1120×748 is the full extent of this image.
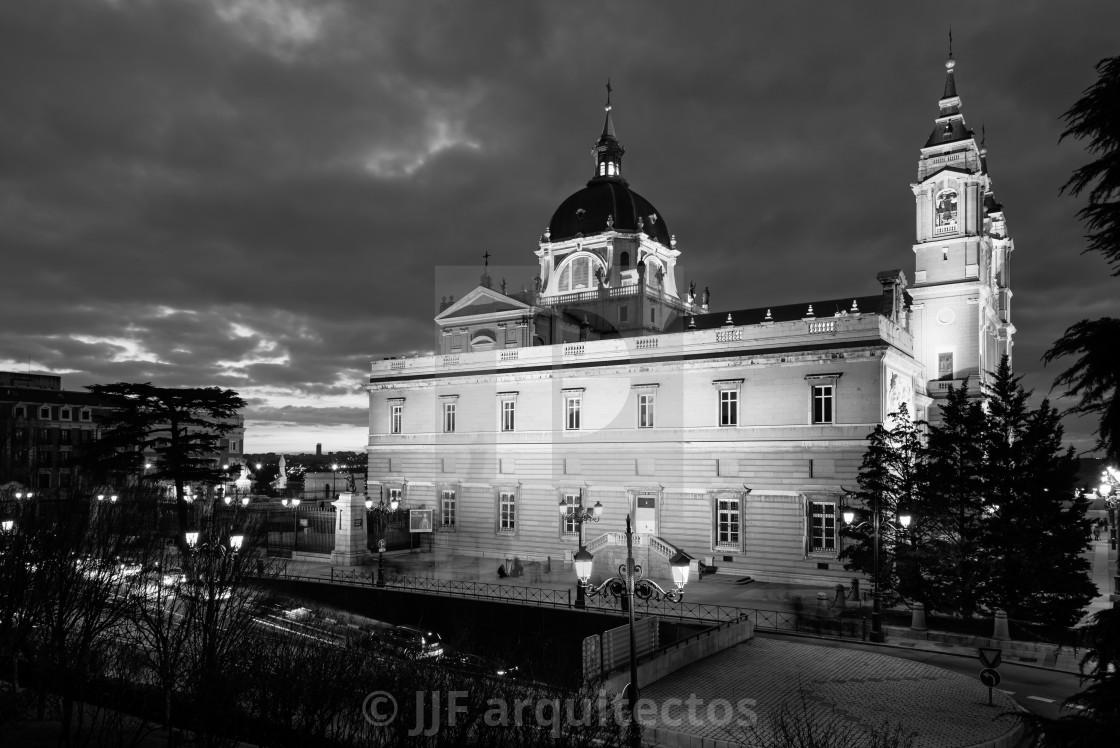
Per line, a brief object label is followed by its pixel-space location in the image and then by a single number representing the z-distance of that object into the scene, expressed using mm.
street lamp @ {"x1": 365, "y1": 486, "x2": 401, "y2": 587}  31453
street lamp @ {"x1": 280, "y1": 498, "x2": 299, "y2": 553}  41259
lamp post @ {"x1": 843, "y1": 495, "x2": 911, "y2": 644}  23655
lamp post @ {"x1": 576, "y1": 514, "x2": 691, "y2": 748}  13322
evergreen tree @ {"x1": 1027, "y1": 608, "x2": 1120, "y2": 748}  6863
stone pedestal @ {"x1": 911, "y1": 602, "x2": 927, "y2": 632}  24266
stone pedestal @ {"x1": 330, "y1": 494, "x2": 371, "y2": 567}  38875
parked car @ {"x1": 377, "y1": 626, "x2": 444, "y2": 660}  20641
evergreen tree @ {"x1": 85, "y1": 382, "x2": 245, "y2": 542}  40562
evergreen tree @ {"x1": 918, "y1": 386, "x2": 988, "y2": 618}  24234
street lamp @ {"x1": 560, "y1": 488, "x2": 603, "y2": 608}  17656
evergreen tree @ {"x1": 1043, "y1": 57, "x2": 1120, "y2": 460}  7574
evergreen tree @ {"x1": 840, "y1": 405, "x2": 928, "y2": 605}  25266
